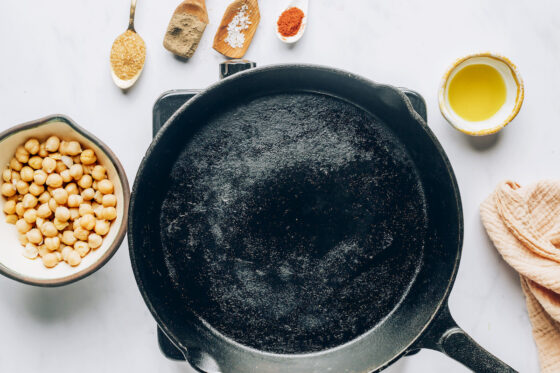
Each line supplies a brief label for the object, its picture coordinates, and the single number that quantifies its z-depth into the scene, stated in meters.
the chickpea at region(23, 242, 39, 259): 0.78
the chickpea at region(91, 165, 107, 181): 0.77
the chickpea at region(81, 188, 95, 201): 0.78
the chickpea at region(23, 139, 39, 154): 0.77
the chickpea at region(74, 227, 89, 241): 0.77
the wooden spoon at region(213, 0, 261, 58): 0.82
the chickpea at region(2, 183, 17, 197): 0.78
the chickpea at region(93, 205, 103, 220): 0.77
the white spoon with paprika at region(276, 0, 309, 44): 0.82
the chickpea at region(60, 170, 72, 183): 0.78
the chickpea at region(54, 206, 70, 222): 0.77
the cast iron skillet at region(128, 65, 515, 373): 0.68
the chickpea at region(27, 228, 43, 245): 0.78
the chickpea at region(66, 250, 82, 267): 0.76
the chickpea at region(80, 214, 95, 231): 0.77
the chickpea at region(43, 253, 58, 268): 0.77
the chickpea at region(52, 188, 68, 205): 0.77
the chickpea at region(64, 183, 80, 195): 0.79
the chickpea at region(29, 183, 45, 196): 0.78
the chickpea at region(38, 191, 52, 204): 0.79
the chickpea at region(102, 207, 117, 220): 0.76
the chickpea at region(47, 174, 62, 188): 0.77
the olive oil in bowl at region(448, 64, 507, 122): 0.82
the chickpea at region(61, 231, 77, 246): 0.78
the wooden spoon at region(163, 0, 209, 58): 0.82
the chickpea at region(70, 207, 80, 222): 0.79
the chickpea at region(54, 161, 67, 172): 0.78
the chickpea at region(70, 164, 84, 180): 0.78
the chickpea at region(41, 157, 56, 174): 0.77
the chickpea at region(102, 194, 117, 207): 0.76
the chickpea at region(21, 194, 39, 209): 0.78
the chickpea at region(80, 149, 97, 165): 0.76
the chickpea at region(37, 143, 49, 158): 0.78
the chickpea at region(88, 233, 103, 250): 0.76
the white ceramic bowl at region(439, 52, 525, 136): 0.80
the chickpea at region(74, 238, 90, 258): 0.77
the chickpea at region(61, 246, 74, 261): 0.77
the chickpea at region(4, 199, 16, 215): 0.78
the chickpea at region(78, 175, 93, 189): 0.78
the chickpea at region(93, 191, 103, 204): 0.79
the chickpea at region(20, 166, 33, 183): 0.78
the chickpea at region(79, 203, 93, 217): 0.78
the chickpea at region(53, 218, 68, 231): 0.77
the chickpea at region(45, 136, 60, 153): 0.76
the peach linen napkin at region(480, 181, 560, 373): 0.79
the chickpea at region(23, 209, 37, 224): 0.78
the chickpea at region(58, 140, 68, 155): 0.77
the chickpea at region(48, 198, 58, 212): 0.78
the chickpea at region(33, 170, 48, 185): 0.78
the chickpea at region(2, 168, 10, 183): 0.78
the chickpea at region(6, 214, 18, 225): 0.79
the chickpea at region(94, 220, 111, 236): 0.76
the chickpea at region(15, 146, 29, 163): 0.77
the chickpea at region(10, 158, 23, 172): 0.78
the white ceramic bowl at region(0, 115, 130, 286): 0.73
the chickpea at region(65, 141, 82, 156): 0.77
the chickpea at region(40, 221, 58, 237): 0.77
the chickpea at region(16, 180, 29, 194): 0.78
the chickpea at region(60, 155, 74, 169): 0.78
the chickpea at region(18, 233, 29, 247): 0.79
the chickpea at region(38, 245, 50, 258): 0.78
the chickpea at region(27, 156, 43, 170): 0.78
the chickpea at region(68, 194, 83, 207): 0.78
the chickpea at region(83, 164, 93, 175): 0.78
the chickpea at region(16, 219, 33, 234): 0.78
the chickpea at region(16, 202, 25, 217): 0.79
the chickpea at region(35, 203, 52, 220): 0.78
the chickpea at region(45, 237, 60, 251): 0.77
